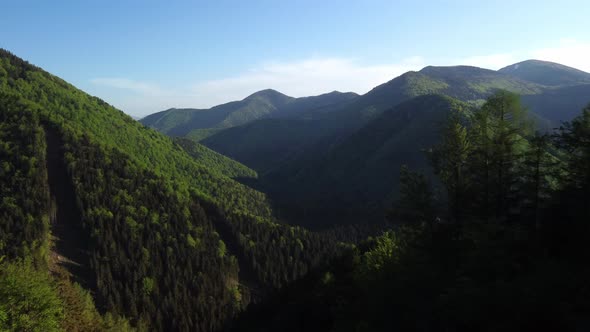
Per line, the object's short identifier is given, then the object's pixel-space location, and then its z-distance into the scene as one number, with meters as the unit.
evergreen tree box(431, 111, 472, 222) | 34.25
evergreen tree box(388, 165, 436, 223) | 34.41
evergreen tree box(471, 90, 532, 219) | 31.86
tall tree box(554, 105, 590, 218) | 25.41
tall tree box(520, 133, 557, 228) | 29.12
